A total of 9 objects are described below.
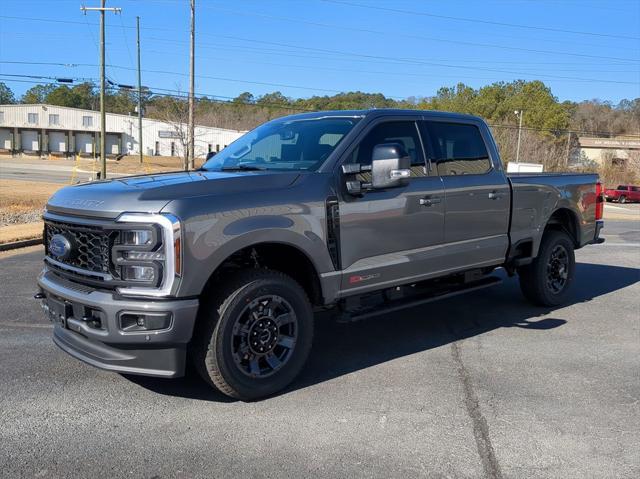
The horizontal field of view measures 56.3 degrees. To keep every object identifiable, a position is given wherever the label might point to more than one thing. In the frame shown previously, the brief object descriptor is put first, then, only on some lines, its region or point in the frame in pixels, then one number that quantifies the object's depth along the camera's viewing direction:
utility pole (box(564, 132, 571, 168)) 79.99
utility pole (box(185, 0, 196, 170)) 33.66
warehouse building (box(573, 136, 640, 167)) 83.47
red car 48.12
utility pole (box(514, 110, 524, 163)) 66.97
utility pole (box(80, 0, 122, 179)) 31.40
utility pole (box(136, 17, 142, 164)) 66.76
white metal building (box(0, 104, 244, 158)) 87.69
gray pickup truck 3.77
